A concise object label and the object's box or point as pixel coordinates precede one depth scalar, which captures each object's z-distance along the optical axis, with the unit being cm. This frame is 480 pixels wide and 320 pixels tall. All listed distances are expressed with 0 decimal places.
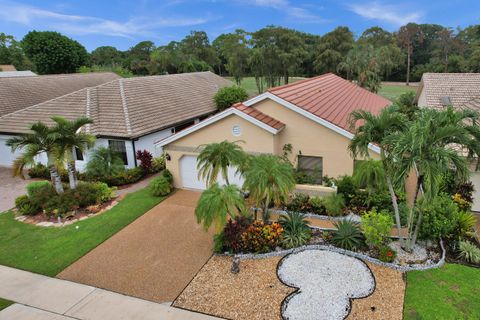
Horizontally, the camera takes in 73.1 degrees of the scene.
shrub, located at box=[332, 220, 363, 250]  1081
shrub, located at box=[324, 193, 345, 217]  1316
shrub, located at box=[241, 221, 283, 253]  1081
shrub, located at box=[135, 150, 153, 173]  1953
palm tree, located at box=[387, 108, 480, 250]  848
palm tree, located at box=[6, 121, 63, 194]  1424
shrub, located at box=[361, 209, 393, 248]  1020
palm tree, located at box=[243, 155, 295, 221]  1066
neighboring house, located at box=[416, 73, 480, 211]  1958
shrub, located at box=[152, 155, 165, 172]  2032
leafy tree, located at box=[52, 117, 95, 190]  1465
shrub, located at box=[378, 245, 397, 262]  1002
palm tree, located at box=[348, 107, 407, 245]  953
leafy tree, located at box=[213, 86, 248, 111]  2970
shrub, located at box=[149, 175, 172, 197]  1634
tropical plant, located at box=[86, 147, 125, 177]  1858
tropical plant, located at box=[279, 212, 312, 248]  1115
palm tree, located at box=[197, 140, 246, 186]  1137
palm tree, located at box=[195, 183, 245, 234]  999
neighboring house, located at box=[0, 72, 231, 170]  1966
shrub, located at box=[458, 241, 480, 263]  1003
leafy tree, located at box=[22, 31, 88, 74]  6938
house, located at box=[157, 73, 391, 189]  1485
